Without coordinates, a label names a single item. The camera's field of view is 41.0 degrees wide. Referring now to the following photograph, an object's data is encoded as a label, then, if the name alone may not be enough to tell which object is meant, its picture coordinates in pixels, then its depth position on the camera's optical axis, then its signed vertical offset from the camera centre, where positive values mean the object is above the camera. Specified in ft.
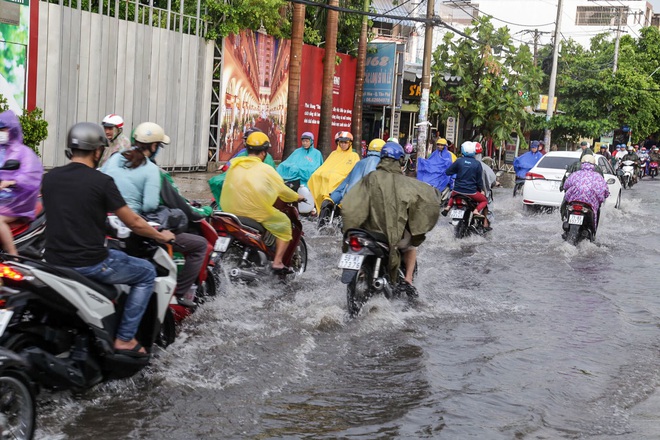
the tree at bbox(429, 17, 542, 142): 94.84 +3.85
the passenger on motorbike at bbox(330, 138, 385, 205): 33.53 -2.50
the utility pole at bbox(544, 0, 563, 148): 119.44 +6.22
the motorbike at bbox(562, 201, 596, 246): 43.55 -4.95
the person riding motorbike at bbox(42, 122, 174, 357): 15.87 -2.15
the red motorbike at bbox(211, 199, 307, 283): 27.66 -4.71
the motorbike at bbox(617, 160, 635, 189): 106.93 -5.50
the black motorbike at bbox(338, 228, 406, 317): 25.44 -4.63
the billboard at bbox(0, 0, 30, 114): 50.62 +1.88
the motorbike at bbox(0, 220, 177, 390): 14.83 -4.27
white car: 60.75 -3.97
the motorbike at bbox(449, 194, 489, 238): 46.11 -5.24
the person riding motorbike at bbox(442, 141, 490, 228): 45.62 -3.23
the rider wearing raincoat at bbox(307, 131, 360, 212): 46.34 -3.44
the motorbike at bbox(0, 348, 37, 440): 13.60 -4.93
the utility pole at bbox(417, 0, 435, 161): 79.97 +2.28
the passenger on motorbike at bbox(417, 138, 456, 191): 58.85 -3.49
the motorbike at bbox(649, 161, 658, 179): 140.56 -6.34
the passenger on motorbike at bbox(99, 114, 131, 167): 27.63 -1.23
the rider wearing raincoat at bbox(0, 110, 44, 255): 22.12 -2.38
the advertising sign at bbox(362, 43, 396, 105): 102.94 +4.07
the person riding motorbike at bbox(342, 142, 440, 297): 26.40 -2.85
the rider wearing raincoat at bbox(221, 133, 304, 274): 28.84 -3.01
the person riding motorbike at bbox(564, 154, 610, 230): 43.42 -3.11
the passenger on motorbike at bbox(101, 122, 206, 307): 21.17 -1.98
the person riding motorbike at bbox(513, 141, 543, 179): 74.28 -3.53
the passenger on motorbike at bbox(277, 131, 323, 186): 47.34 -3.26
